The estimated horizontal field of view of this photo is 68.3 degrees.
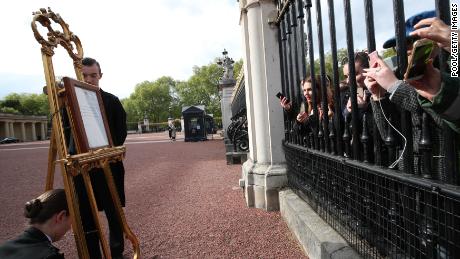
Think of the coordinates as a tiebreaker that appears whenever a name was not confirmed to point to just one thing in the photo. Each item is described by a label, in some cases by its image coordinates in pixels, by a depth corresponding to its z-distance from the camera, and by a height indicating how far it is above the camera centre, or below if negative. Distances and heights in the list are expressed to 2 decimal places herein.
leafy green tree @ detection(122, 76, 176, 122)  86.44 +6.68
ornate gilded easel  2.30 -0.13
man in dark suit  3.09 -0.51
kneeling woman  1.84 -0.57
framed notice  2.48 +0.13
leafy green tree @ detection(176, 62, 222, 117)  70.81 +7.80
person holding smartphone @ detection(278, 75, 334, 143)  3.21 +0.07
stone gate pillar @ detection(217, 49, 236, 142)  16.75 +1.56
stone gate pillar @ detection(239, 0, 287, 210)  4.38 +0.16
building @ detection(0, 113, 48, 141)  67.62 +2.32
